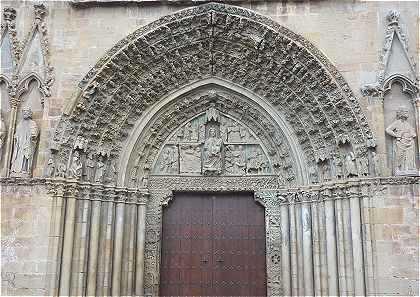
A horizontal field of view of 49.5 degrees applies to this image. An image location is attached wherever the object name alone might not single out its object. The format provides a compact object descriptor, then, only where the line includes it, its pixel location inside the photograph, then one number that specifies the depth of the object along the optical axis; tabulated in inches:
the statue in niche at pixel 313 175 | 305.0
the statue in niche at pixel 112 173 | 310.7
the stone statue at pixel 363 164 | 275.4
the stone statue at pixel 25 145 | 283.0
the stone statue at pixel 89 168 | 299.9
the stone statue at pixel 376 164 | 271.8
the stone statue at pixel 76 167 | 289.4
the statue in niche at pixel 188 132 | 337.7
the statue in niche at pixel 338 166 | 290.7
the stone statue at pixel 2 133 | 287.4
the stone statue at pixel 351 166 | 280.4
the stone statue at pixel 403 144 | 269.5
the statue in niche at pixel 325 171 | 298.8
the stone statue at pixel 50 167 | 283.4
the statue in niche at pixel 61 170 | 284.8
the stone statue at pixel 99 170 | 303.6
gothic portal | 278.4
